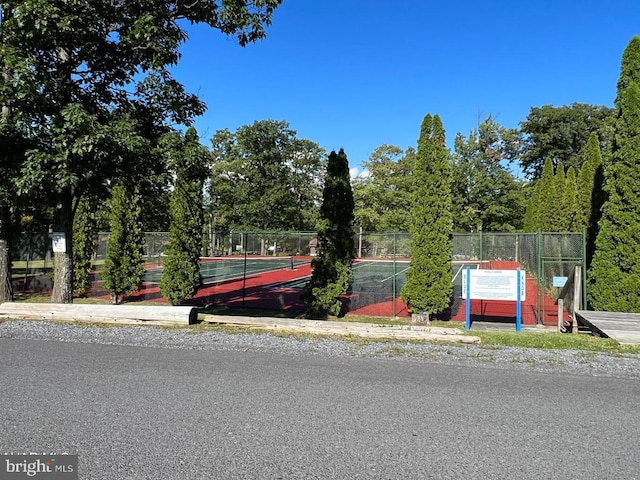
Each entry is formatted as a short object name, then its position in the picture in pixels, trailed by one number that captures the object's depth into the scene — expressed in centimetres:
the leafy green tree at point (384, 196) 4725
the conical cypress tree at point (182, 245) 1293
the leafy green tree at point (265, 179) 5131
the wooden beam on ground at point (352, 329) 730
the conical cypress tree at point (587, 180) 1922
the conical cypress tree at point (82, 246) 1573
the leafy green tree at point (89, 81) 764
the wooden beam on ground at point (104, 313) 875
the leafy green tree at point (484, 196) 4019
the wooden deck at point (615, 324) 702
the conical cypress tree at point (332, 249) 1168
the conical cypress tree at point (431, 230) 1083
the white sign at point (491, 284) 948
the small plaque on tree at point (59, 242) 1014
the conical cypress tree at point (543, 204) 2312
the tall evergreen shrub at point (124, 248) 1423
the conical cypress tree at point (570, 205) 1998
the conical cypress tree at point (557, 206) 2090
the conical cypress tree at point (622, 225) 925
